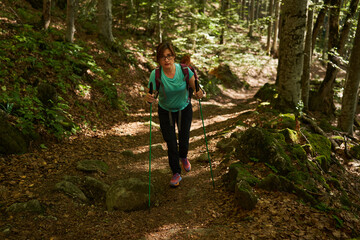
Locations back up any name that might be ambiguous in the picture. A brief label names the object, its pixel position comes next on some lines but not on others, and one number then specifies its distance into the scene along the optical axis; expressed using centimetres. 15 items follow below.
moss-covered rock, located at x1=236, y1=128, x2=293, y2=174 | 438
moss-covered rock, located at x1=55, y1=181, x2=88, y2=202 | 371
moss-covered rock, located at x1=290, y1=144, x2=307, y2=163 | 482
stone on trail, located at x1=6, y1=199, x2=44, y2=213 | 303
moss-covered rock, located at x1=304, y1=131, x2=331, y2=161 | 598
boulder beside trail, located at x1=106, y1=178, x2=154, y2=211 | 371
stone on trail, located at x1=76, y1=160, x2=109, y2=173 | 467
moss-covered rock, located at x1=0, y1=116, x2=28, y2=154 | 422
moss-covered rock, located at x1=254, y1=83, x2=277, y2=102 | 1294
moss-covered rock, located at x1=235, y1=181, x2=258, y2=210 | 333
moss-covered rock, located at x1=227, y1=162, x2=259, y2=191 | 384
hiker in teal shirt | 382
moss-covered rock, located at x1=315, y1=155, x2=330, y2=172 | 546
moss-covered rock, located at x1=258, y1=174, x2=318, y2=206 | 370
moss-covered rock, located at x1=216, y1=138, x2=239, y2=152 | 594
